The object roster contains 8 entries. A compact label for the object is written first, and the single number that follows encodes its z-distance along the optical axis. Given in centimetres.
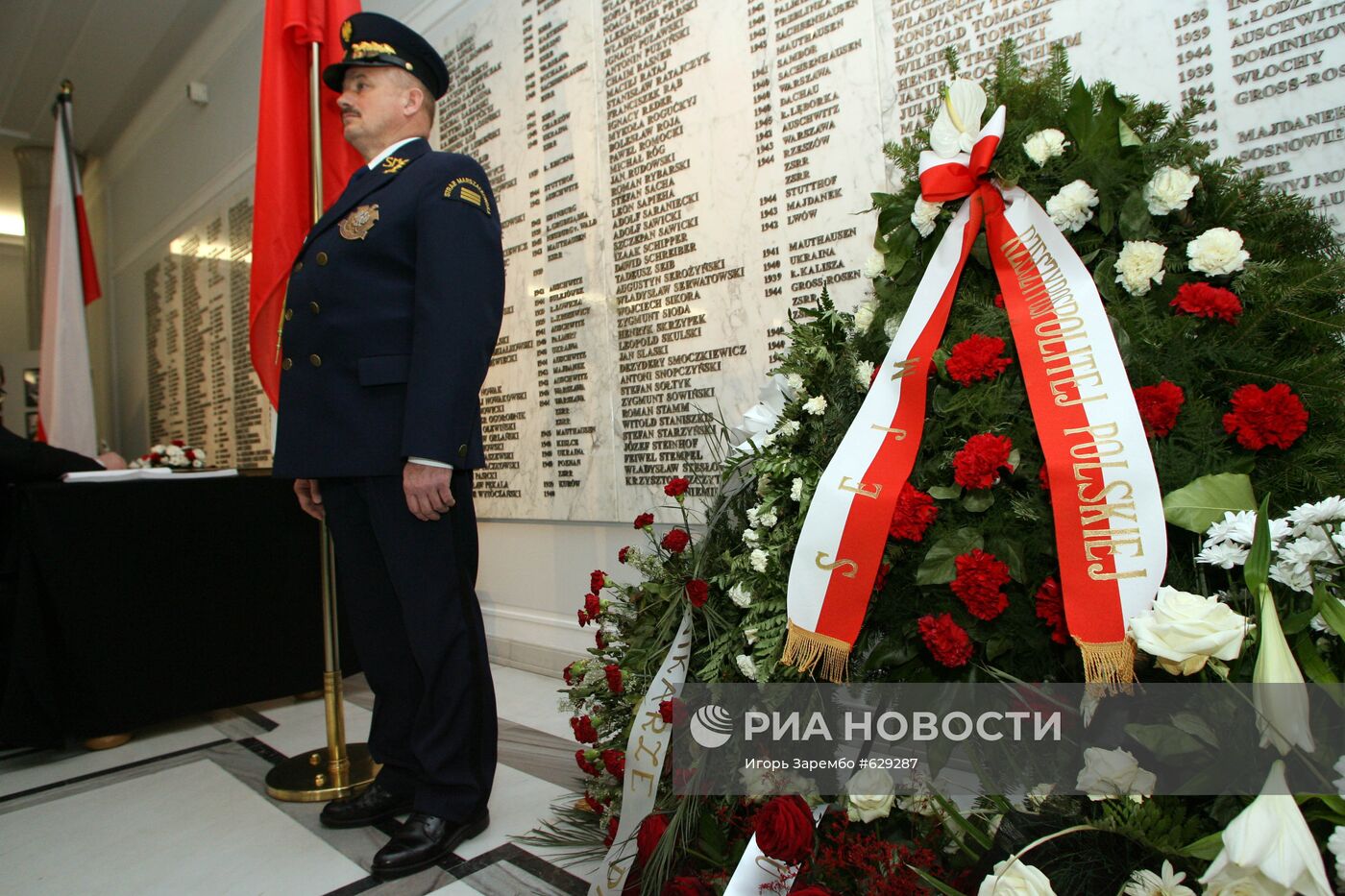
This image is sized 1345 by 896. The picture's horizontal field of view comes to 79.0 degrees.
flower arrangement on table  395
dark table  227
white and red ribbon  95
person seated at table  239
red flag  225
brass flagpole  188
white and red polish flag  505
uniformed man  147
